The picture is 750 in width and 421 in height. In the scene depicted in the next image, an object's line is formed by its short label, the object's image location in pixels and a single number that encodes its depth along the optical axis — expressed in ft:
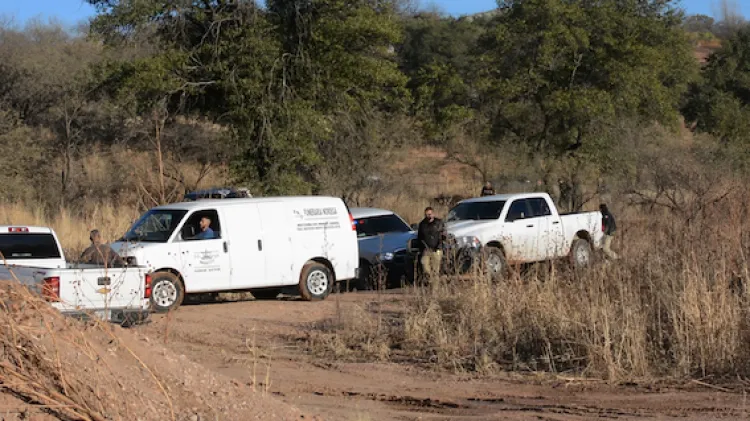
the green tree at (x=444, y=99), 116.06
